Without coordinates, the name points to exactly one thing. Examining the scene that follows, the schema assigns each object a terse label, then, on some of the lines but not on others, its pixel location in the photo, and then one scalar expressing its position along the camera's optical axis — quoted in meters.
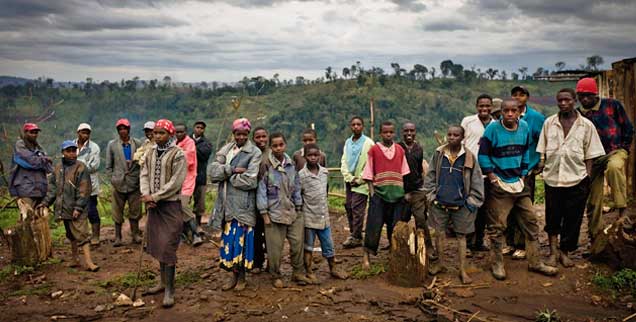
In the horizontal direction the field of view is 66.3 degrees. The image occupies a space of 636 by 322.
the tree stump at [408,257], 5.27
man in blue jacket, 6.41
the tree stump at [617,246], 5.26
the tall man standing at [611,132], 5.40
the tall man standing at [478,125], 5.89
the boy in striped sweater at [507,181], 5.28
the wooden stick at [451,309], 4.52
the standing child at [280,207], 5.18
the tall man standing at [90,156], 6.90
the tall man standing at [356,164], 6.61
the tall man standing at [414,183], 5.80
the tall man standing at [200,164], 7.18
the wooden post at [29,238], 6.18
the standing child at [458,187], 5.27
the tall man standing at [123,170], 6.93
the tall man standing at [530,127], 5.57
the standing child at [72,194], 5.98
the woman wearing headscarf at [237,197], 5.07
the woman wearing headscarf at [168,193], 4.88
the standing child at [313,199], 5.43
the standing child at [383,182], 5.62
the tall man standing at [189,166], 6.38
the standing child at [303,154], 5.61
